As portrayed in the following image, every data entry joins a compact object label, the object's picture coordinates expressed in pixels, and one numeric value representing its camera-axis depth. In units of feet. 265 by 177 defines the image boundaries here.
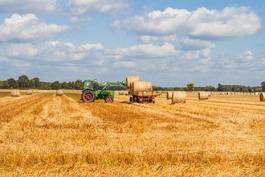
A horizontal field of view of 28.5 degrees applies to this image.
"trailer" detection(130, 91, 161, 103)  145.38
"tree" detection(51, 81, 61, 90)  575.09
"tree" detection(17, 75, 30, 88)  599.57
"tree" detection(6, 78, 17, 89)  578.25
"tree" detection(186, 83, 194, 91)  451.81
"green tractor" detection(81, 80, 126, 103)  149.07
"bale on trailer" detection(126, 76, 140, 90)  148.87
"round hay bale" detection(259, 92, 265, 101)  174.90
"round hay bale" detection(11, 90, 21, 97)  248.59
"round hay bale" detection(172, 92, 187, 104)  148.25
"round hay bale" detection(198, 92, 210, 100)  201.36
